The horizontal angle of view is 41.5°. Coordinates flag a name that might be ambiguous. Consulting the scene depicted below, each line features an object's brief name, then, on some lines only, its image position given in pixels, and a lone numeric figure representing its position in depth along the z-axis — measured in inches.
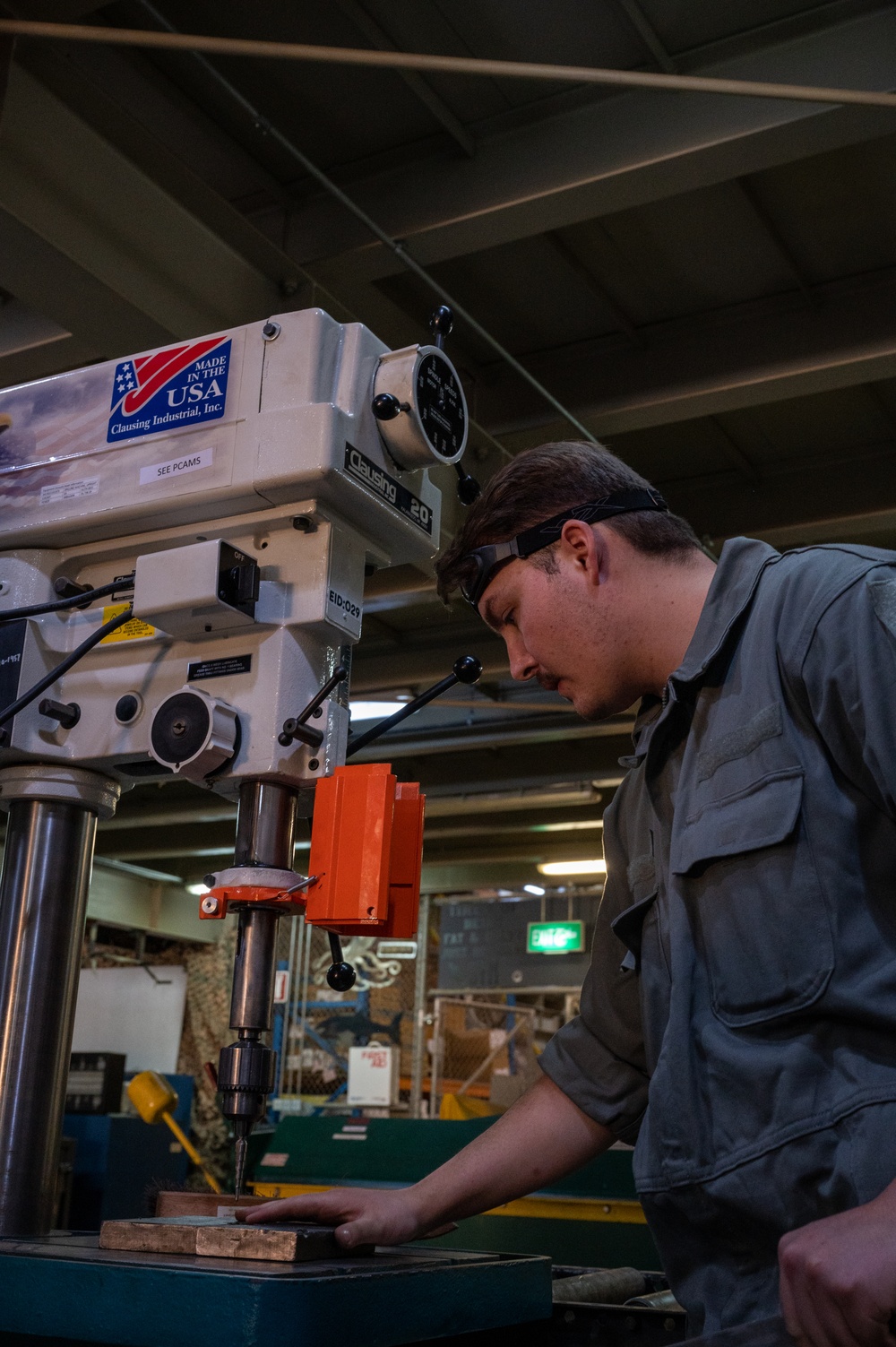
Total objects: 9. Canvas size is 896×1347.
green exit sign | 328.5
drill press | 52.2
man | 36.3
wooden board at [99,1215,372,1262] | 40.9
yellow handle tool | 100.3
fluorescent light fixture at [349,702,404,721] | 221.3
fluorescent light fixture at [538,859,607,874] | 331.3
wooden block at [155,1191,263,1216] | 49.0
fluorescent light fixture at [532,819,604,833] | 298.0
